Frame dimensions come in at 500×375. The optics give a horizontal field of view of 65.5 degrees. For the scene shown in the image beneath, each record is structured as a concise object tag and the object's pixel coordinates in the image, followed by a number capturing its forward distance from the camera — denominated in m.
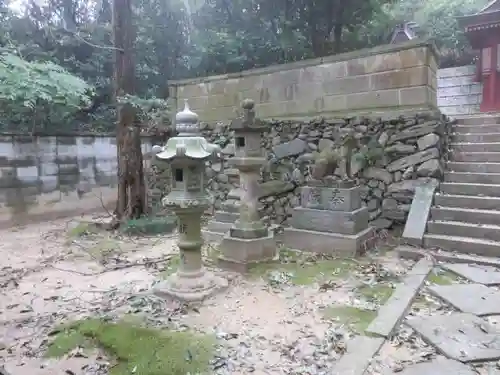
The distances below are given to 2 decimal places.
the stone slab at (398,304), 2.66
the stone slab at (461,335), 2.37
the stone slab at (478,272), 3.61
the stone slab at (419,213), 4.69
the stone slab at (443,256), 4.07
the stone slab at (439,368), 2.19
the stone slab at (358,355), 2.20
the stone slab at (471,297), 3.01
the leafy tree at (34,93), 6.20
